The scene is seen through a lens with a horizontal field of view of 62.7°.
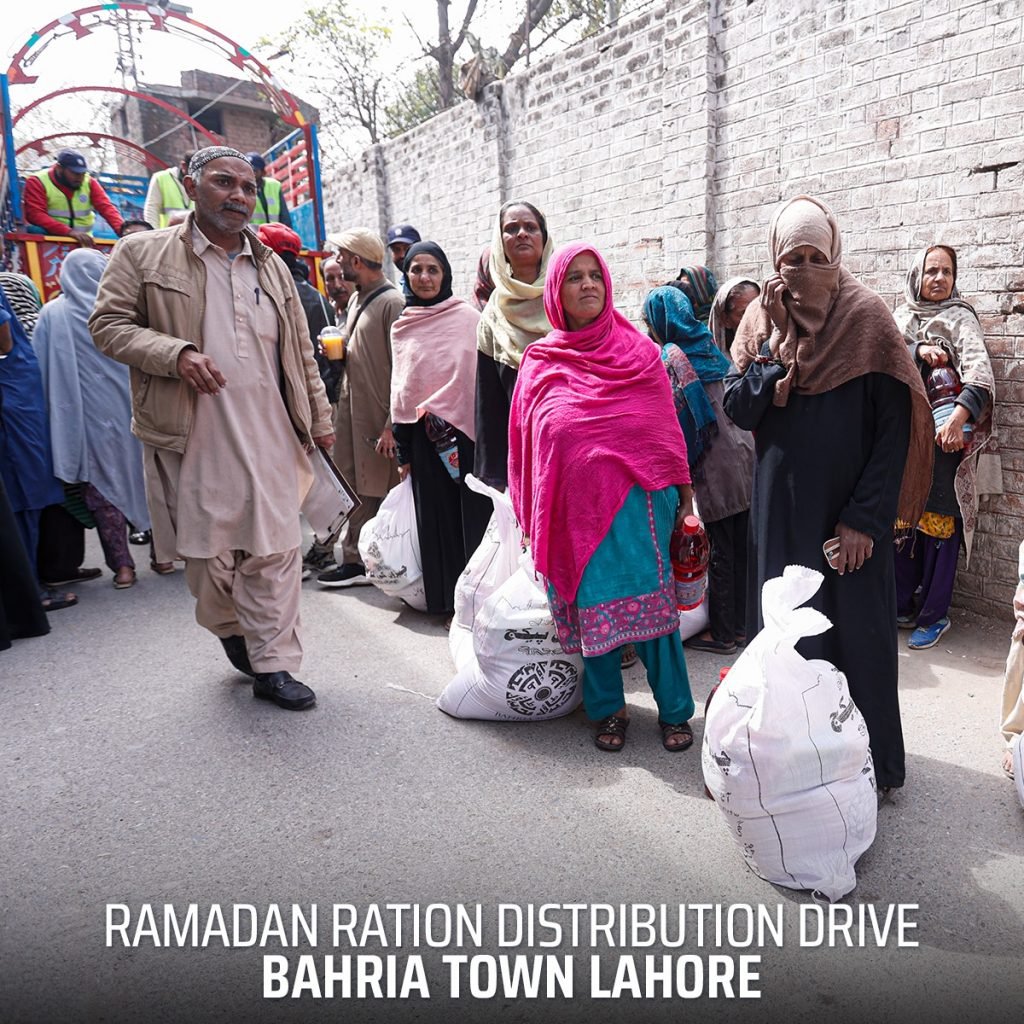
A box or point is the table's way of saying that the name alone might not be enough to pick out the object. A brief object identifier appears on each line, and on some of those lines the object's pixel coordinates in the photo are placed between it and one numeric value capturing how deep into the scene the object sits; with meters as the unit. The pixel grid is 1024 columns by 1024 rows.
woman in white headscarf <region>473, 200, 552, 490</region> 3.45
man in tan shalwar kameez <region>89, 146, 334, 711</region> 2.92
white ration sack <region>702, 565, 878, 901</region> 2.02
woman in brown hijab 2.26
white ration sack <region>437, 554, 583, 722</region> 2.93
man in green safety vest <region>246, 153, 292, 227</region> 7.93
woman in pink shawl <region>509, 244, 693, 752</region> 2.68
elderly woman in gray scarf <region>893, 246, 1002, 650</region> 3.62
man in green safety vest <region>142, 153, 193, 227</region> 8.05
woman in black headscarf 4.05
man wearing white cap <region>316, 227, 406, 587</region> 4.57
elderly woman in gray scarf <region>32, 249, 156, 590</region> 4.78
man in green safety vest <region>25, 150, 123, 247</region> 7.30
